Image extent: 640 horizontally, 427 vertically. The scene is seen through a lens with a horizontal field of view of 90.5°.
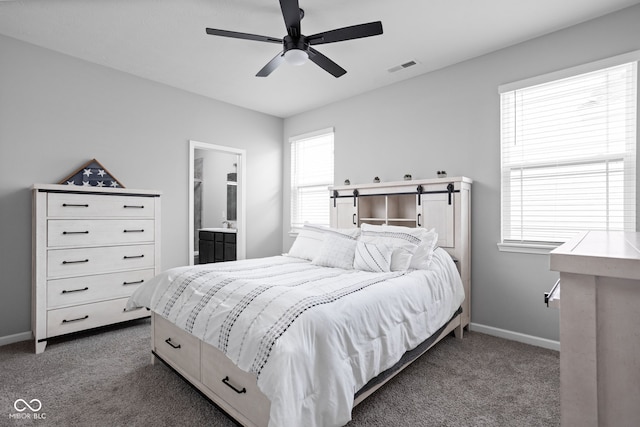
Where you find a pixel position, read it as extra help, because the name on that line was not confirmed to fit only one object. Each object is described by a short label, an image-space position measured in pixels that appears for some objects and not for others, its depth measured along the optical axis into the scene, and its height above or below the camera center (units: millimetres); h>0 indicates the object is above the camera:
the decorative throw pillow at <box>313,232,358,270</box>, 2777 -343
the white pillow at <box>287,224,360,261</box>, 3166 -270
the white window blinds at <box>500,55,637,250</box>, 2488 +499
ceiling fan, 2039 +1234
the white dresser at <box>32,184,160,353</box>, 2701 -369
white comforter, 1379 -586
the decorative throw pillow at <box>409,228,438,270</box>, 2600 -336
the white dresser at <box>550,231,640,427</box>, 751 -305
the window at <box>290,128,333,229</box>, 4641 +576
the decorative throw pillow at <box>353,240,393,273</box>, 2570 -364
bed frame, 1671 -517
